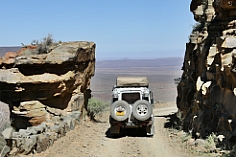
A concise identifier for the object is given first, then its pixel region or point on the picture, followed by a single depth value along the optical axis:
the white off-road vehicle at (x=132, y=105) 15.27
